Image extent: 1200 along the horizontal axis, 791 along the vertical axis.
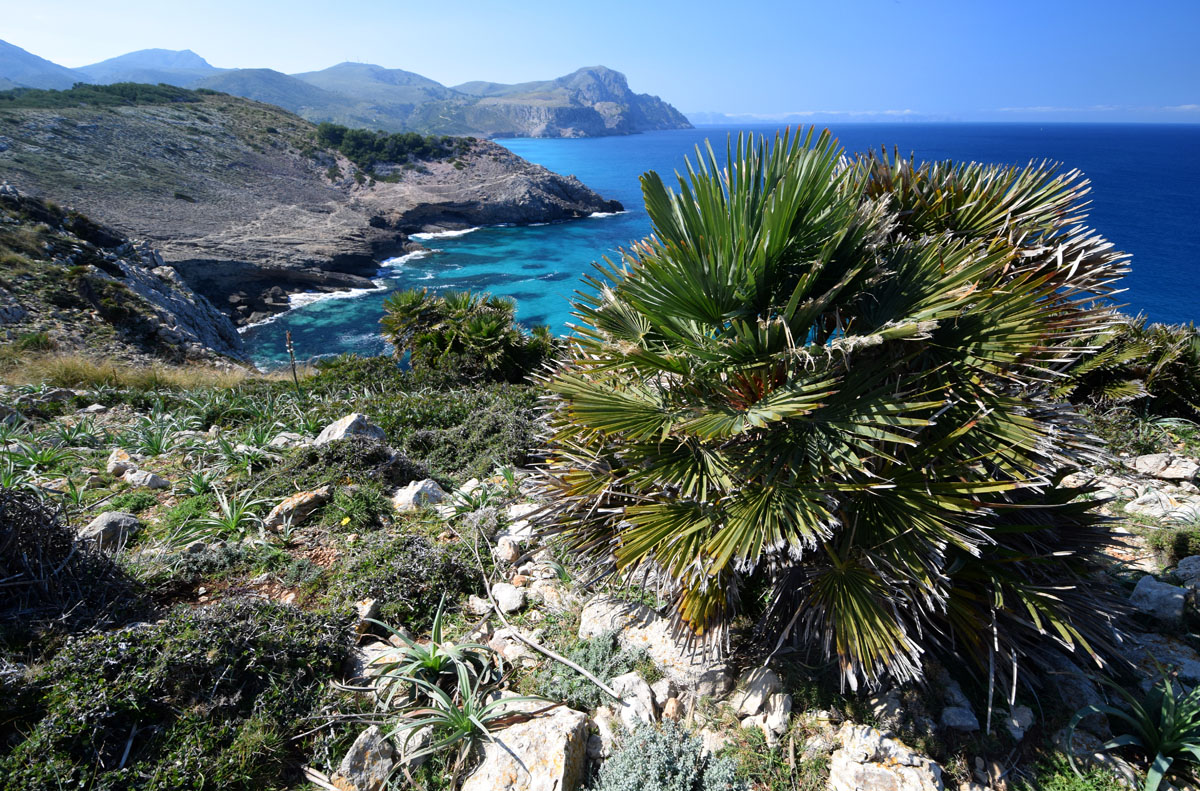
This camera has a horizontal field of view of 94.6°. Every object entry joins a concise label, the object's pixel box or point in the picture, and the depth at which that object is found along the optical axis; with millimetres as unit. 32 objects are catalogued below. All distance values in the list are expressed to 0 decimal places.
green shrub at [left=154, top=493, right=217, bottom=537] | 3971
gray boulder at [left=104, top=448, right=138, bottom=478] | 4938
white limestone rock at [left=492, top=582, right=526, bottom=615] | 3438
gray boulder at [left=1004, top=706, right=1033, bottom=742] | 2531
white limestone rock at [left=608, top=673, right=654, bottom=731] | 2654
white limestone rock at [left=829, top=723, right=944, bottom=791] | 2270
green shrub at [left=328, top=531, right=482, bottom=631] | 3350
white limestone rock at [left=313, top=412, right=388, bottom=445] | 5183
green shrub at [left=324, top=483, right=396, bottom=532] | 4148
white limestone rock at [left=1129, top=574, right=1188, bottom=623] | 3102
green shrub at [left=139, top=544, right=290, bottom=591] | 3371
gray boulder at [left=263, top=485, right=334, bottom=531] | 4113
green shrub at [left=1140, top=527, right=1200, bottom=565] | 3715
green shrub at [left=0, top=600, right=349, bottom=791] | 2162
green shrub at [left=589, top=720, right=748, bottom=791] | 2338
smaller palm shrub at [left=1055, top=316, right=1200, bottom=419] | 5738
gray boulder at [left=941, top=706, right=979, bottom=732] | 2527
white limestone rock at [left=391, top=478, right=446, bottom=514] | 4453
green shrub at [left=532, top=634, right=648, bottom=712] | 2805
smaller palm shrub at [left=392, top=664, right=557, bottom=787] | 2496
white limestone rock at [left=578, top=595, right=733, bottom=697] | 2828
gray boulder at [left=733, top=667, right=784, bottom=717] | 2674
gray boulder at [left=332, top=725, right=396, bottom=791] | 2402
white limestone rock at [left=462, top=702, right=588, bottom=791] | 2342
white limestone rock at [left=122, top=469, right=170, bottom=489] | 4617
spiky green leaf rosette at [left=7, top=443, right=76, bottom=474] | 4582
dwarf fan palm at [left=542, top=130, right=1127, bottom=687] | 2271
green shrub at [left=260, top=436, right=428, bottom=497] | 4578
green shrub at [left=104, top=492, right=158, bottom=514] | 4246
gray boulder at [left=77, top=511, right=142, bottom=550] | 3688
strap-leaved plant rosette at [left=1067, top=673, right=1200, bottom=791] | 2295
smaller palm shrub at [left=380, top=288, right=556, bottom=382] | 9617
